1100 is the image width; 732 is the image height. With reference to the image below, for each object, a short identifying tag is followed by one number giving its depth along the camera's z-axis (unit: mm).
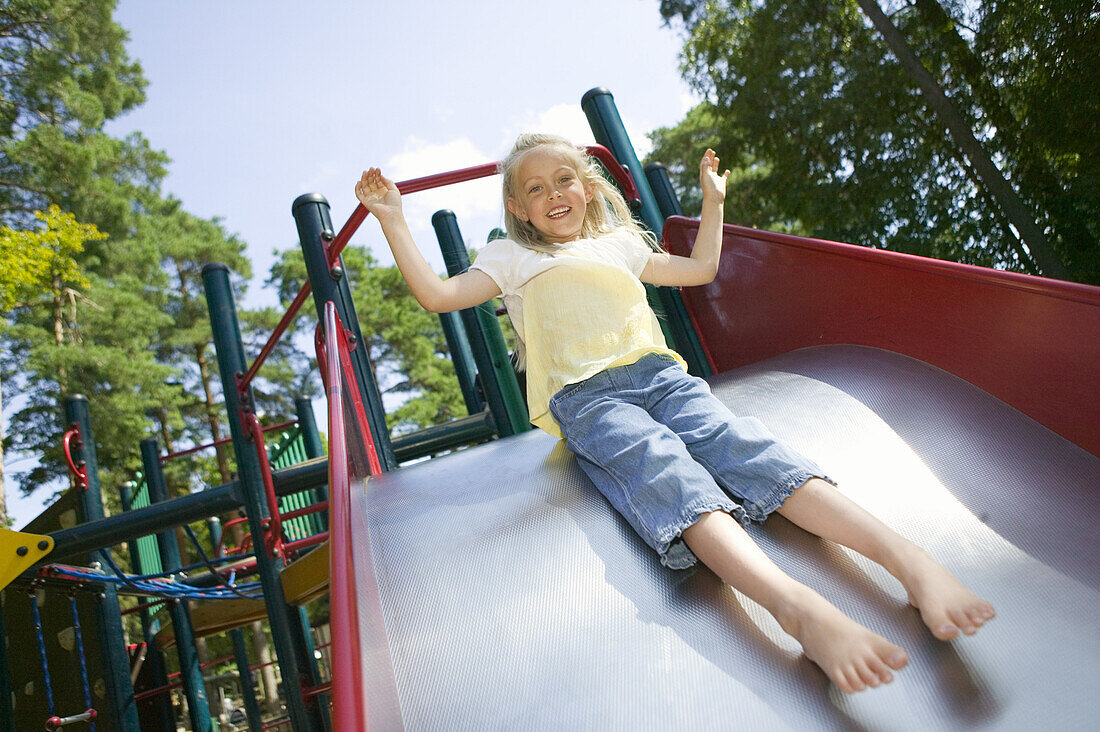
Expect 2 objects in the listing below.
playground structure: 1010
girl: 1100
